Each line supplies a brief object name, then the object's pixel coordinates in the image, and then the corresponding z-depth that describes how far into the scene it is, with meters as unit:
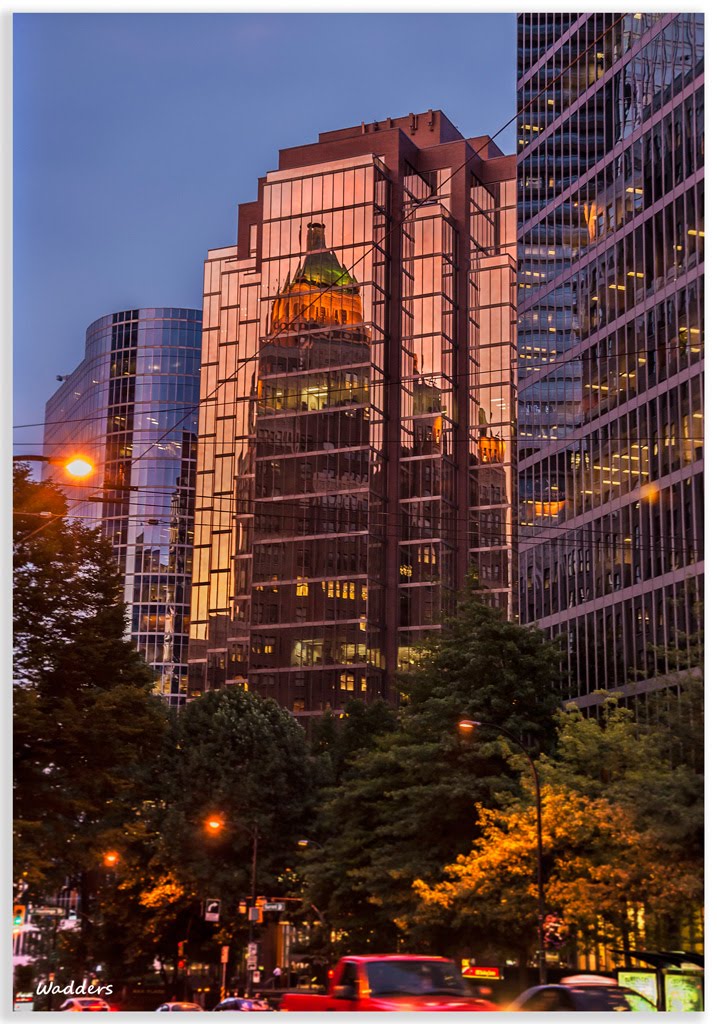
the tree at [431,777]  45.81
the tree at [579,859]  36.25
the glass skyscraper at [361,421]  134.50
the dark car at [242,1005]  40.22
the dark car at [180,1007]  38.22
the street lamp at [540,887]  37.97
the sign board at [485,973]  41.75
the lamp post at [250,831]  59.09
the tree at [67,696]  33.31
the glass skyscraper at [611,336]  59.88
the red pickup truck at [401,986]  21.92
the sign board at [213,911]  53.16
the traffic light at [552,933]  39.12
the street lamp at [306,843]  58.28
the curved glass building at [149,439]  172.38
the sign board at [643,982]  27.38
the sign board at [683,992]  25.58
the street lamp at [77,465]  25.56
